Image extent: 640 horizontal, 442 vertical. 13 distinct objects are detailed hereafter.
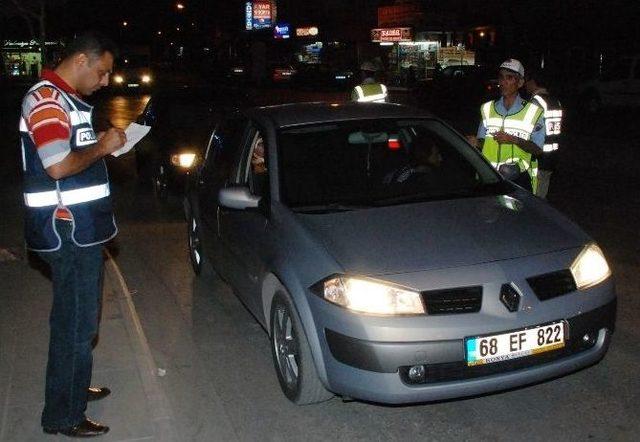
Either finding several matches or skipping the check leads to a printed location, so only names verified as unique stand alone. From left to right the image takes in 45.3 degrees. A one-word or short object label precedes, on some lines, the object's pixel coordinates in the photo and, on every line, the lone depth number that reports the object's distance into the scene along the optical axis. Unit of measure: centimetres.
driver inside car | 499
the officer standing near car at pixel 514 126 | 598
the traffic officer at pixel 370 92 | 970
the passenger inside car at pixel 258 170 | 493
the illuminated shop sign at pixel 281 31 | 6631
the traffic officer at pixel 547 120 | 739
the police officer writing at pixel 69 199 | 330
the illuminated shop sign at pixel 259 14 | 7050
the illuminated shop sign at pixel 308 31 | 6050
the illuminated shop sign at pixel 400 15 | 4030
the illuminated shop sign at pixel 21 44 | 5303
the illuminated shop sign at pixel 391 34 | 4016
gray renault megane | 367
